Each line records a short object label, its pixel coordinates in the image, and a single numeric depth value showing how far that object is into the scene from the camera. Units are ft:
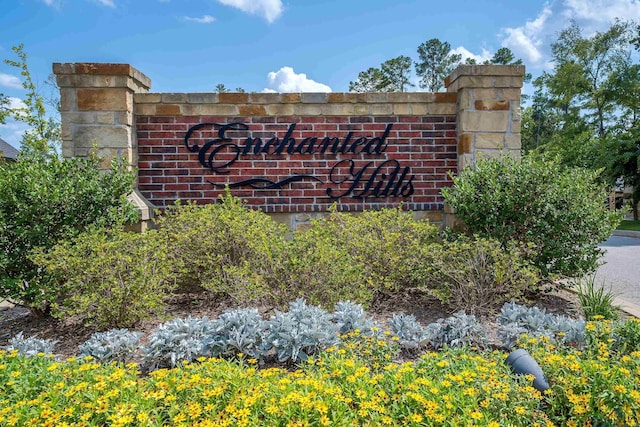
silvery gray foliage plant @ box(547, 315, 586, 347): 9.51
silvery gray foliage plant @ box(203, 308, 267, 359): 9.30
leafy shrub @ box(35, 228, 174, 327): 11.62
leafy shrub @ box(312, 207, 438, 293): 14.07
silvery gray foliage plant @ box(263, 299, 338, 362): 9.07
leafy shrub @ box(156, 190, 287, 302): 12.93
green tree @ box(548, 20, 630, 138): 74.49
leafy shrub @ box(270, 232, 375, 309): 12.37
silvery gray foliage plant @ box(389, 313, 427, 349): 10.07
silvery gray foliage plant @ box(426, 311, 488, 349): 10.14
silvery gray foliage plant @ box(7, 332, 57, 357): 9.74
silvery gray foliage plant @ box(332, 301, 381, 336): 10.02
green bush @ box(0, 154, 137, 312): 13.12
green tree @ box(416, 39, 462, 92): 127.24
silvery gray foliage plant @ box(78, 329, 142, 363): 9.42
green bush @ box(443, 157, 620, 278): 14.74
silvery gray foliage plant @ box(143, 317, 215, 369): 9.23
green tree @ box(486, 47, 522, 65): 127.65
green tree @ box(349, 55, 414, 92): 123.95
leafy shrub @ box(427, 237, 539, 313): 12.95
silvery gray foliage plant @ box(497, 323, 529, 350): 9.99
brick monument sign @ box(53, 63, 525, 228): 19.24
